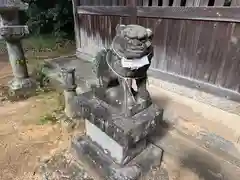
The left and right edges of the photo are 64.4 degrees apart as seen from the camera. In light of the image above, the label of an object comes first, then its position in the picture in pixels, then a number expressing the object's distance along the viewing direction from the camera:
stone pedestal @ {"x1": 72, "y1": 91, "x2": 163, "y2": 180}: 1.70
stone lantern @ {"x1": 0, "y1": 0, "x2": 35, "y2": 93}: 3.25
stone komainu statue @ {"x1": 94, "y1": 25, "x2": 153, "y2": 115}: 1.42
